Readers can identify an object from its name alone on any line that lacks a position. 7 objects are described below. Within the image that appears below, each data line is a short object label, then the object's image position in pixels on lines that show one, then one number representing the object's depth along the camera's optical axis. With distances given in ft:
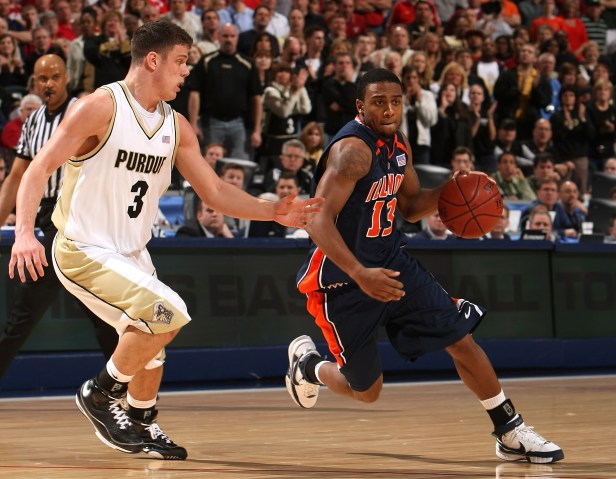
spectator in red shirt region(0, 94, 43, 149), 77.82
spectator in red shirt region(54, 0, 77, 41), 90.99
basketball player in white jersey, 33.73
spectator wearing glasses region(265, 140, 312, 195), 79.92
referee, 46.47
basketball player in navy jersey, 36.50
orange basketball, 39.09
